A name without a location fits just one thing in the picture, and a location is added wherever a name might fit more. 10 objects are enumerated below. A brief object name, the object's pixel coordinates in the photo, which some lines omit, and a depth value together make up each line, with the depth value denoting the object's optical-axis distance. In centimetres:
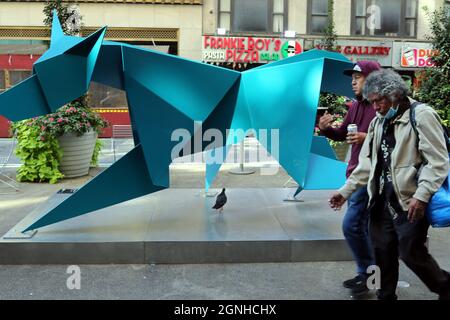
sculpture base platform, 466
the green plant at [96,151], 988
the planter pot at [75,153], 880
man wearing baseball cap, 383
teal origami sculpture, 475
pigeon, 545
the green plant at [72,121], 852
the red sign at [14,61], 1623
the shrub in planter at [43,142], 851
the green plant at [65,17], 957
